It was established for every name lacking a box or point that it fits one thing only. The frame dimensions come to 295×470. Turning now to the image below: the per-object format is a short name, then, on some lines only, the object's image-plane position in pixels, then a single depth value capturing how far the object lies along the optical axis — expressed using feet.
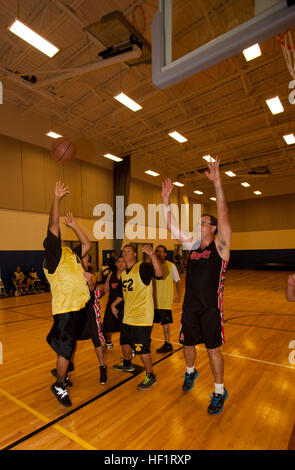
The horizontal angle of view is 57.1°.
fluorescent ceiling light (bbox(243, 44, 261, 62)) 19.33
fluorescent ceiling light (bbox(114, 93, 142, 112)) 26.14
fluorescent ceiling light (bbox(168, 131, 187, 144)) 34.65
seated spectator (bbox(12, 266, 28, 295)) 34.21
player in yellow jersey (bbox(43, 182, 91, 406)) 9.20
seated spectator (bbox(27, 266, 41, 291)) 35.59
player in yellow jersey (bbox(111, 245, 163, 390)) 10.11
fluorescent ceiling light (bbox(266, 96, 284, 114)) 26.97
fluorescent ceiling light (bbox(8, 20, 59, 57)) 17.70
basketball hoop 14.02
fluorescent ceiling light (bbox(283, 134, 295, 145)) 36.46
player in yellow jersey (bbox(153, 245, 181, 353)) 14.19
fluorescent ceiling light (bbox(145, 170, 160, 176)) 50.33
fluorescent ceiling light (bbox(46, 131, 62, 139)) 33.87
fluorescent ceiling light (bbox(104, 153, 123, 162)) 40.57
